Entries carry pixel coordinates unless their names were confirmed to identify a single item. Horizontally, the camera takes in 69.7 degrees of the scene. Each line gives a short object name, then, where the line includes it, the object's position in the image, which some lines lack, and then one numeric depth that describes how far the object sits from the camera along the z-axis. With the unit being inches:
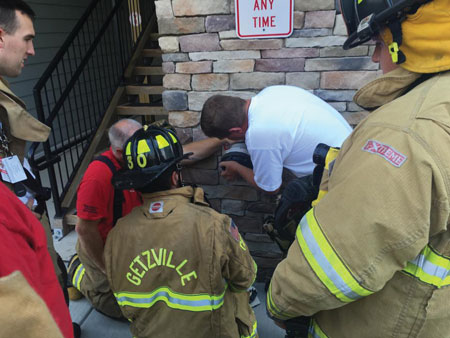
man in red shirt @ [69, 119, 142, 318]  94.7
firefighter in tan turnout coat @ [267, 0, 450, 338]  35.1
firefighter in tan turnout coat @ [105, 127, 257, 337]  65.1
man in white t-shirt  92.3
